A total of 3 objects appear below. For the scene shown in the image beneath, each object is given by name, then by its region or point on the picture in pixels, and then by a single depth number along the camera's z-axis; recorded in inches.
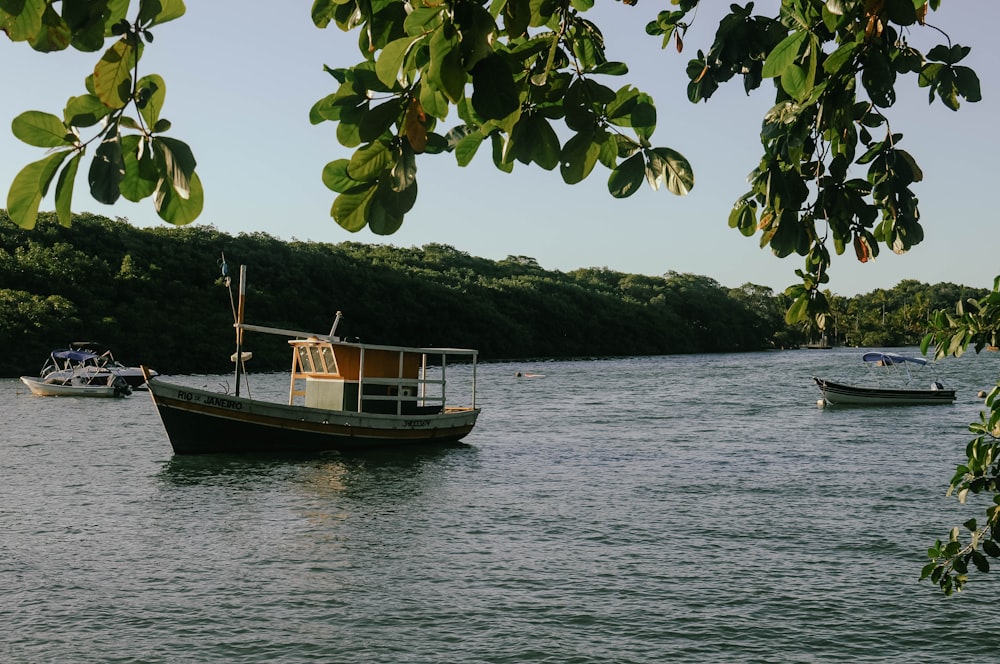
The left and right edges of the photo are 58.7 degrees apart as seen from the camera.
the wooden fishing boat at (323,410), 1077.1
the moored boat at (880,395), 1932.8
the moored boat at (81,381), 1947.6
